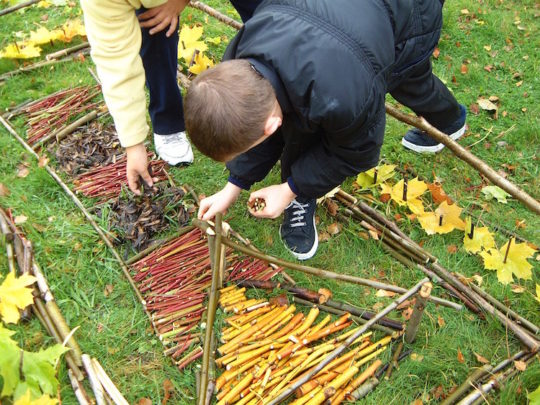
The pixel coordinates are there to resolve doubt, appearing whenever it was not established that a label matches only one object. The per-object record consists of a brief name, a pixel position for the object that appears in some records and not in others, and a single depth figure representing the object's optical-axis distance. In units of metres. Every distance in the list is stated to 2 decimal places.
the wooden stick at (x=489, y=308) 2.21
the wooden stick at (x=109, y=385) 2.03
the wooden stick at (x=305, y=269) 2.04
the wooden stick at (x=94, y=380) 2.03
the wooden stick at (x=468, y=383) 2.08
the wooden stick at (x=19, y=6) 3.71
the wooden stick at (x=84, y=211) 2.44
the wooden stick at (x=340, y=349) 1.99
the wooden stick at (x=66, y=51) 3.71
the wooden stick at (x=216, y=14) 3.24
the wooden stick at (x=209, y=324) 1.98
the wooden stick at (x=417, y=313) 1.90
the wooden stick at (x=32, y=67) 3.58
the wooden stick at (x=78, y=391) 2.02
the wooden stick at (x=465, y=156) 2.25
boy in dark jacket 1.64
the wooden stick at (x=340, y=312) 2.29
